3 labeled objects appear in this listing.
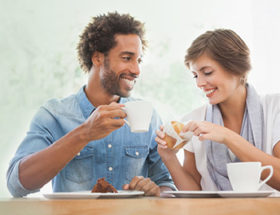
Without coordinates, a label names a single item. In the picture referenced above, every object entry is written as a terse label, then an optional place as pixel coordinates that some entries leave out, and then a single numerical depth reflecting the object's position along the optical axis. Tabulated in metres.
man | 1.35
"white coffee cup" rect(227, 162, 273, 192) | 1.04
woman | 1.66
